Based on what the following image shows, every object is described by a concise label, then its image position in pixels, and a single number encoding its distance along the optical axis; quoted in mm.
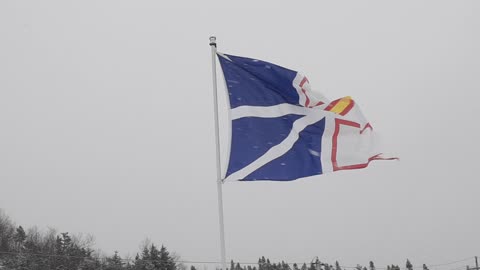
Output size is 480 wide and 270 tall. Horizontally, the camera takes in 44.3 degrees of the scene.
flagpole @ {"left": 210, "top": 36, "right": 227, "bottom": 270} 8492
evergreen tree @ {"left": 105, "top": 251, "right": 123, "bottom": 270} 77194
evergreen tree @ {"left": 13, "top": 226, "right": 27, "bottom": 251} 92562
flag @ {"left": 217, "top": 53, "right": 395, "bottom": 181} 9773
